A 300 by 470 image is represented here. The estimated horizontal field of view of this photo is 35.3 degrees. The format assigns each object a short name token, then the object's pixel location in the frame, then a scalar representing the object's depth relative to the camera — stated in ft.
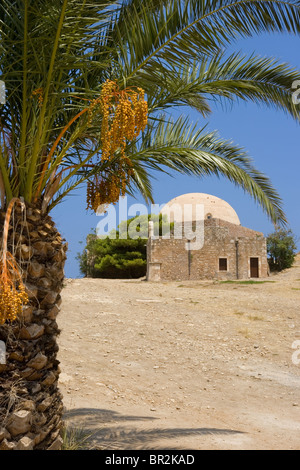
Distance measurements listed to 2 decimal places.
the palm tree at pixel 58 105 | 15.02
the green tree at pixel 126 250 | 110.32
